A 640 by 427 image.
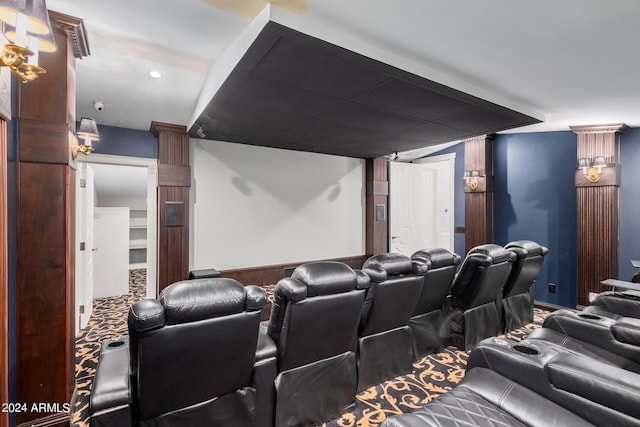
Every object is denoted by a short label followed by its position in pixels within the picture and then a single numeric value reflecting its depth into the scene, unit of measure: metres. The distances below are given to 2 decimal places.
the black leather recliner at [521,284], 3.18
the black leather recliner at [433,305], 2.44
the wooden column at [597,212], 3.89
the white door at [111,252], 4.89
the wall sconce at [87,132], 2.81
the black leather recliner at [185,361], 1.23
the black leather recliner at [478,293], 2.71
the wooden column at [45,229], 1.74
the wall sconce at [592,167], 3.88
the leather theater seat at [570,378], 1.12
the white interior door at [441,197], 6.06
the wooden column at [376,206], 5.60
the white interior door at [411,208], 5.95
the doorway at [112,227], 3.54
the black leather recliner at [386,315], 2.03
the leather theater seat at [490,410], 1.19
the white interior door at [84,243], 3.40
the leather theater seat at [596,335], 1.80
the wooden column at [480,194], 4.91
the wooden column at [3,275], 1.47
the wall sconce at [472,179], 4.97
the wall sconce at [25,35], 1.12
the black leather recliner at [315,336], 1.63
